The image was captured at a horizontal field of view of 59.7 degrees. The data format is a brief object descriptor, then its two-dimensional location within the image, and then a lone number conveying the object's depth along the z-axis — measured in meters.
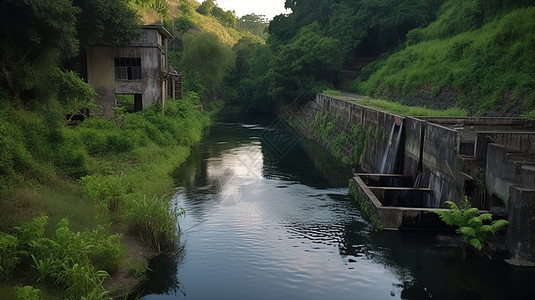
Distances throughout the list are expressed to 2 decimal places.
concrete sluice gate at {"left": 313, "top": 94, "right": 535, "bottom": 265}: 13.04
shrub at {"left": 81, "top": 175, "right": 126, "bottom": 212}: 15.39
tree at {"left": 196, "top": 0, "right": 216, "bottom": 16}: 130.12
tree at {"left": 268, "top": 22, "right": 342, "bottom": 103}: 51.88
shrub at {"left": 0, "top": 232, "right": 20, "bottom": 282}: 10.41
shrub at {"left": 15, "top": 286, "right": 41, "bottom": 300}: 9.09
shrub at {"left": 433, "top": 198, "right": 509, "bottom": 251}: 13.39
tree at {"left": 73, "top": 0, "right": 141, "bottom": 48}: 27.50
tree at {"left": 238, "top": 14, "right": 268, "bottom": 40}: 162.88
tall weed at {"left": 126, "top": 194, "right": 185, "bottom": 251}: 14.38
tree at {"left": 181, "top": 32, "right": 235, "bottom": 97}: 63.50
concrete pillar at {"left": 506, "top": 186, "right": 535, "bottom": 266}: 12.57
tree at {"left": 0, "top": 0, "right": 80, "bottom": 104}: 17.61
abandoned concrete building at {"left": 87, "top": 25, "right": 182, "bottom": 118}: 33.25
